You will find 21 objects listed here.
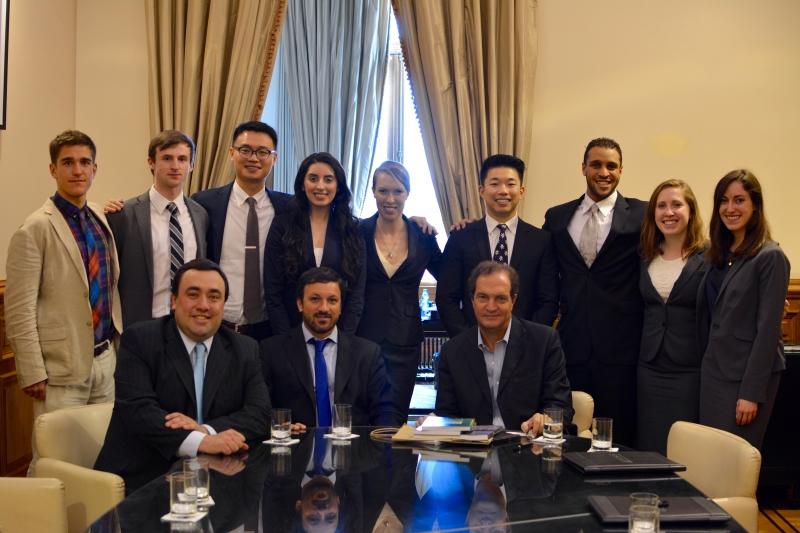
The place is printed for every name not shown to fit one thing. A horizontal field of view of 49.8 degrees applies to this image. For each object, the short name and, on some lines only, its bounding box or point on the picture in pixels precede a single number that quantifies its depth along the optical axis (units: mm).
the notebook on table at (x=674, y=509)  1858
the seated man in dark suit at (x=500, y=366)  3266
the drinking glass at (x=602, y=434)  2555
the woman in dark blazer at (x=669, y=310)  3633
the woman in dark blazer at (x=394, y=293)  3881
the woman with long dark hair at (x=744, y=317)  3311
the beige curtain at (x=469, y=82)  5465
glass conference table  1861
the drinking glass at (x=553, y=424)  2662
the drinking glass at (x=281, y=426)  2652
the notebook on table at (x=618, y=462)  2273
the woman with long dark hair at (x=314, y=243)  3771
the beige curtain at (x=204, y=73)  5480
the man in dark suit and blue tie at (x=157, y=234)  3709
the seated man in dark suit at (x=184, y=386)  2709
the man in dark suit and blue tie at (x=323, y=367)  3293
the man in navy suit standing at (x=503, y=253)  3932
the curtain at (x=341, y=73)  5797
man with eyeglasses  3895
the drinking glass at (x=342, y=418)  2729
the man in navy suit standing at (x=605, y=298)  3879
